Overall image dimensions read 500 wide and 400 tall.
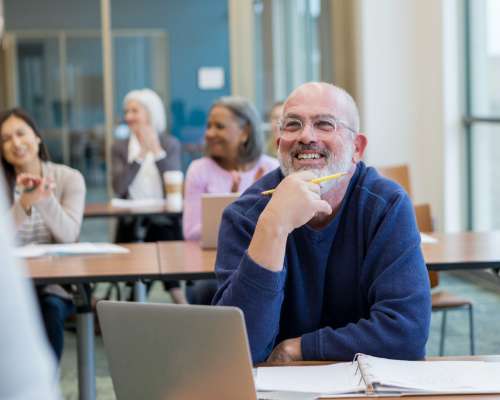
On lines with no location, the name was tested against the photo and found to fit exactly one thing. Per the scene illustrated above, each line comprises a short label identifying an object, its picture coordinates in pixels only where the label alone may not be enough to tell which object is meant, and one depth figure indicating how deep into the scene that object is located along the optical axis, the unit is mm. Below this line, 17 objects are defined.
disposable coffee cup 8690
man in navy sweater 3268
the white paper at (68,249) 5899
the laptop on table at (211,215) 5626
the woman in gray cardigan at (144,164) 9336
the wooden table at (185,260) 5170
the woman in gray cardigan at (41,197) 6015
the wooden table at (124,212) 8495
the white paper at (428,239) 6012
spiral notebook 2805
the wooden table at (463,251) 5236
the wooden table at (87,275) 5145
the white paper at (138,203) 8922
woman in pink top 6919
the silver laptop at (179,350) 2472
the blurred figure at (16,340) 1136
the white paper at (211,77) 12896
